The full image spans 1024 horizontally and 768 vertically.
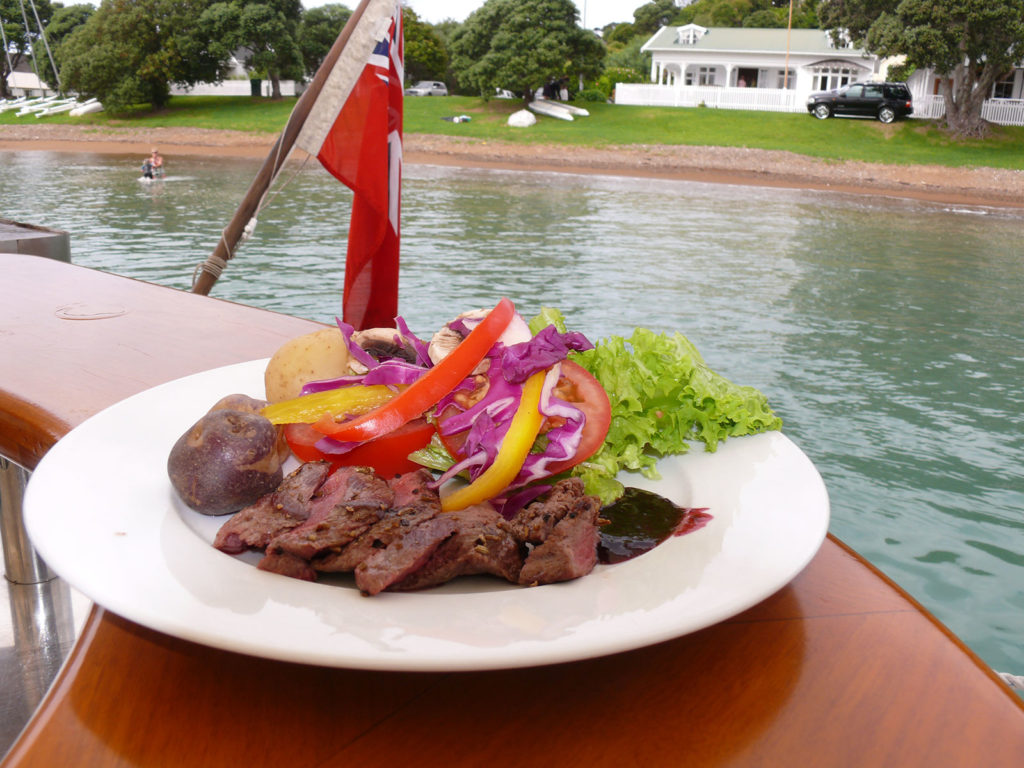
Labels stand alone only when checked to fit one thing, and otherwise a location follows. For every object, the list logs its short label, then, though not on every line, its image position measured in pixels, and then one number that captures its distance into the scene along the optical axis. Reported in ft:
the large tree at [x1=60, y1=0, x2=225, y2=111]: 159.74
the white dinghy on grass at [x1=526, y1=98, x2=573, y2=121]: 143.02
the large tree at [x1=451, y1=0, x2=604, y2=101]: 143.64
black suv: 127.85
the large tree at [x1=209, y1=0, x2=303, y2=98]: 164.76
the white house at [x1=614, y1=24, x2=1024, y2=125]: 153.48
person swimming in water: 89.35
